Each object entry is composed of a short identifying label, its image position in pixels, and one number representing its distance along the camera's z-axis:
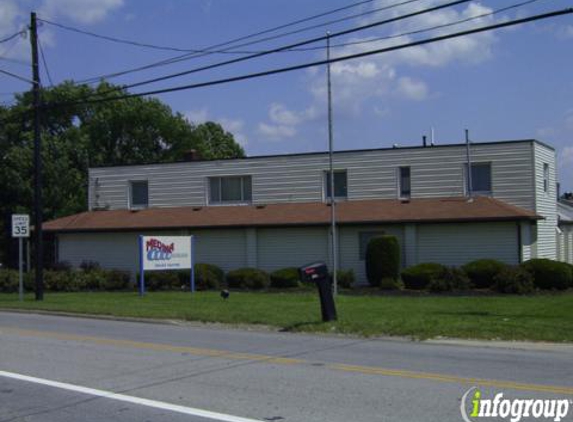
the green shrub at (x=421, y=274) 28.22
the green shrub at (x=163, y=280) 32.28
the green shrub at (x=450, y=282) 27.80
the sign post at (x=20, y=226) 26.50
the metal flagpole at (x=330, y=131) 24.61
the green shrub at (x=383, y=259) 30.05
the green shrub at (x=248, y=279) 31.52
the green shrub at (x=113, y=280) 33.41
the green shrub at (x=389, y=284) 29.27
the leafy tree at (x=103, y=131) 54.44
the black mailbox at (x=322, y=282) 17.09
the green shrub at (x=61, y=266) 36.53
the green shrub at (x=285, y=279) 31.19
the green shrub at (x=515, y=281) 26.03
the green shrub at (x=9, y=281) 34.47
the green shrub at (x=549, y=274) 26.59
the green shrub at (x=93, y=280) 33.28
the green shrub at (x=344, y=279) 30.58
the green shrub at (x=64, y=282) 33.12
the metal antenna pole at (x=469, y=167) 32.07
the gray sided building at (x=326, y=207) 30.91
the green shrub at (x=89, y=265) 36.03
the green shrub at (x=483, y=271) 28.00
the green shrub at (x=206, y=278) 32.00
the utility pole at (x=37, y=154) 27.38
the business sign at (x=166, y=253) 29.84
